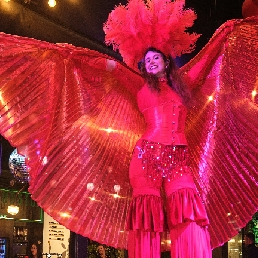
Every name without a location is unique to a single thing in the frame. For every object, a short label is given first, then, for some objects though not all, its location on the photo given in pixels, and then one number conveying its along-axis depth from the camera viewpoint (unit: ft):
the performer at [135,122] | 8.48
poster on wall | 29.55
